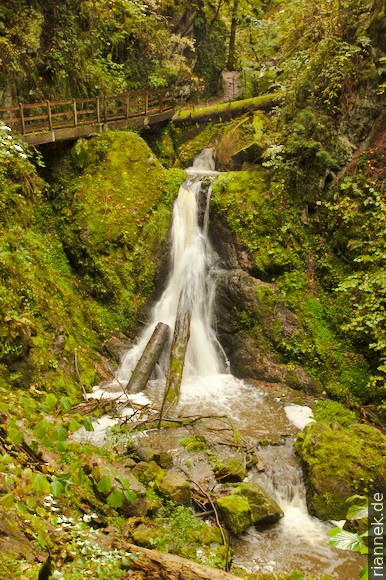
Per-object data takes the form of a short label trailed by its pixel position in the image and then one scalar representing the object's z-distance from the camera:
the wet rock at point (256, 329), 9.86
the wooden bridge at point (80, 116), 10.28
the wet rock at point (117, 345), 9.87
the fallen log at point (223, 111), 16.12
